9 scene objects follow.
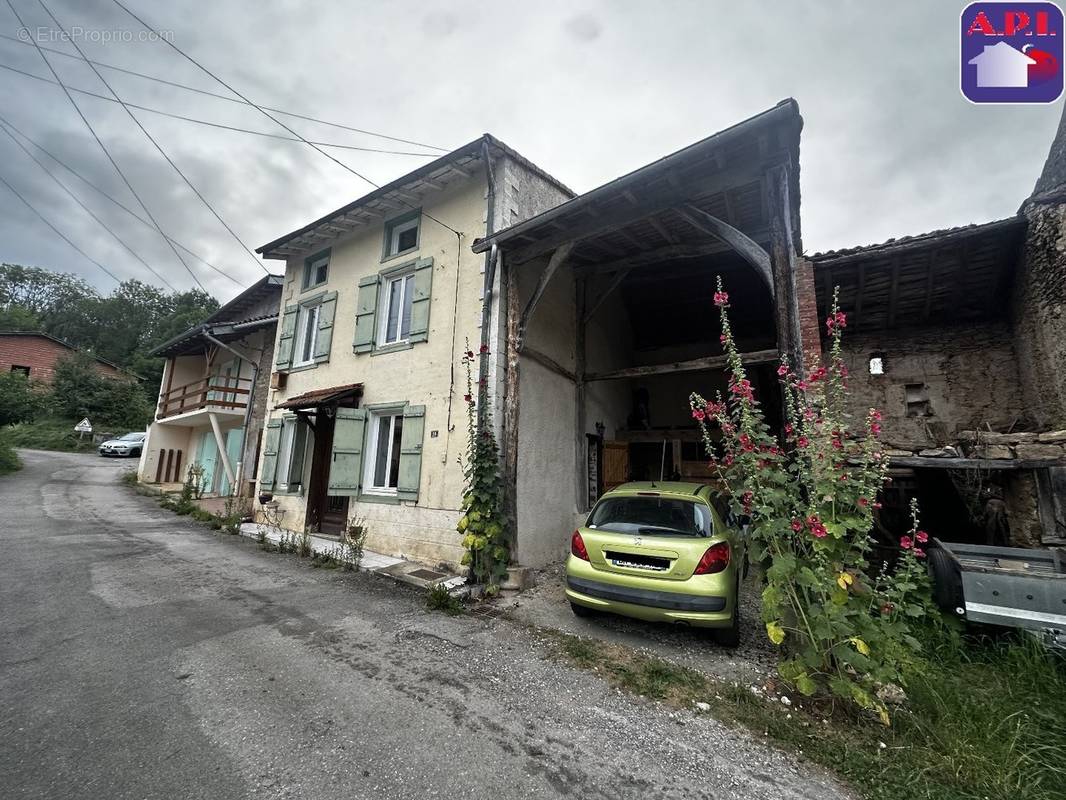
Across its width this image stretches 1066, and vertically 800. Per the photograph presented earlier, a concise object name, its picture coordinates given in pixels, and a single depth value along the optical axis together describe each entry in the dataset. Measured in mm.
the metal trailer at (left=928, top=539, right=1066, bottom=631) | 3385
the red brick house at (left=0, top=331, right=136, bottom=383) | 25875
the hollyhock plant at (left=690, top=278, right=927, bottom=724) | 2912
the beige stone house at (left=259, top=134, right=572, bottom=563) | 7043
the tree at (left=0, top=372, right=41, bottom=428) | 14383
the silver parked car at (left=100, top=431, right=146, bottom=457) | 22406
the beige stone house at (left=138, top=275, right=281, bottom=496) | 13172
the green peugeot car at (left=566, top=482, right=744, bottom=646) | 3867
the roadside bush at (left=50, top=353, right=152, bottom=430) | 25281
